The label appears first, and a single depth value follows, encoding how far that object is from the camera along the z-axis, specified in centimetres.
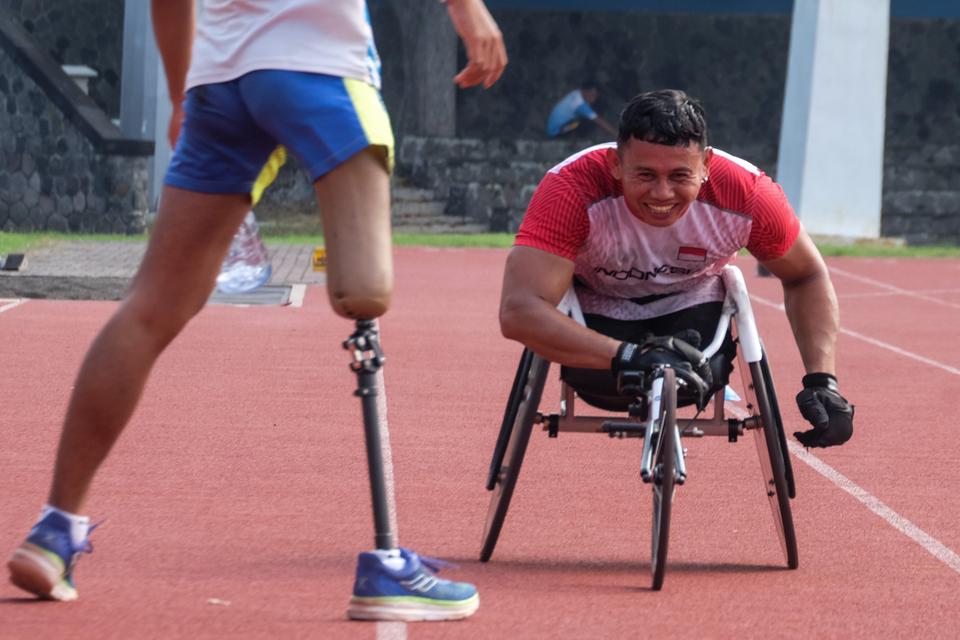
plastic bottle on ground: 1354
